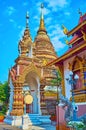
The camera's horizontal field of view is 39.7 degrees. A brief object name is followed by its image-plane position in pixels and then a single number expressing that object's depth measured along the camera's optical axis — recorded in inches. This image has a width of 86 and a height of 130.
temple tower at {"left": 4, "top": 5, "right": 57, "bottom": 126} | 420.1
